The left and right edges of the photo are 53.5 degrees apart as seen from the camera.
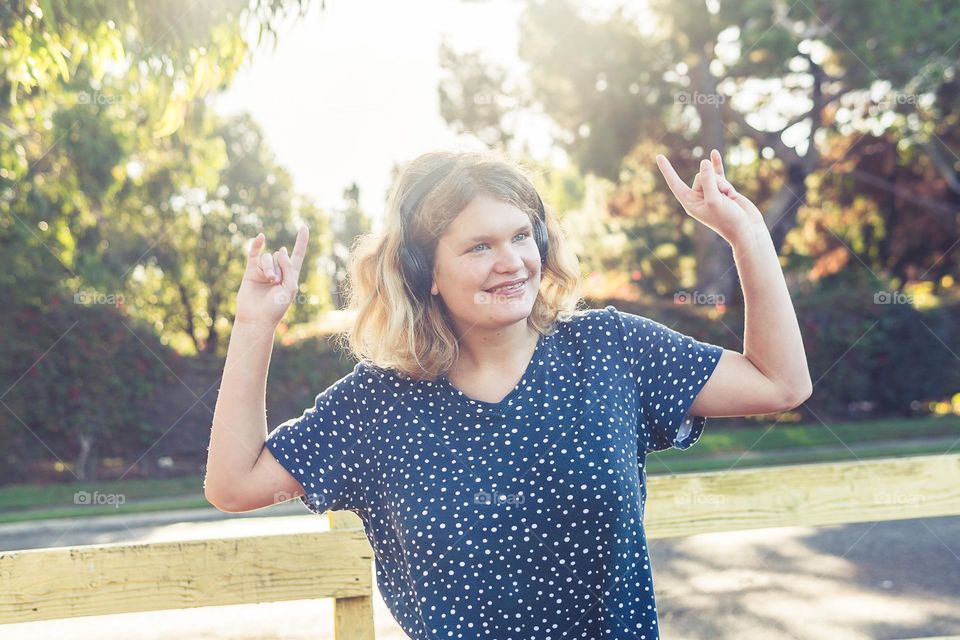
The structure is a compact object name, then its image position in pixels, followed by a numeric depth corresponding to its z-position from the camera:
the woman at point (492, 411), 1.56
